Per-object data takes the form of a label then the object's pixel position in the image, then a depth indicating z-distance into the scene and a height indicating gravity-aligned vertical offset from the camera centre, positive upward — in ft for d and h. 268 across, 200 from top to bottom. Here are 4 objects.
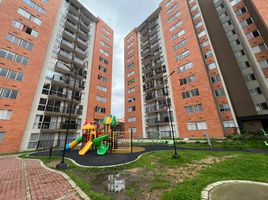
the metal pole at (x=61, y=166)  30.93 -6.39
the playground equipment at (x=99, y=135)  52.75 +0.94
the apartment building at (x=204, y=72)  82.69 +49.05
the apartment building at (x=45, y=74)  68.80 +45.44
